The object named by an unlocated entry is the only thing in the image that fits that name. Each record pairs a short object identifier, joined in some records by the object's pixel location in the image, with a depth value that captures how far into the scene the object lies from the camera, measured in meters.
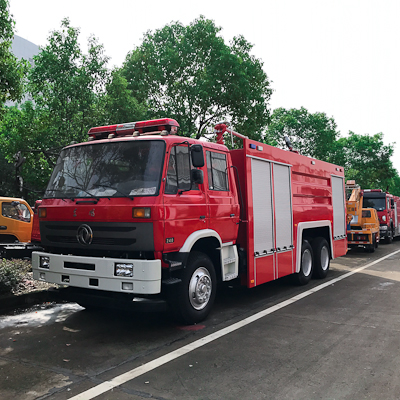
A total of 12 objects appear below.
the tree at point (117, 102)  16.91
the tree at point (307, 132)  38.50
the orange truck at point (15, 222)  12.98
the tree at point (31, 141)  13.34
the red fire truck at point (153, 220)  5.34
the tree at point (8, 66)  8.15
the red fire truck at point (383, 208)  20.50
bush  7.27
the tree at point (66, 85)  15.28
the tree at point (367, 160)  45.72
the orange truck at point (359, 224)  16.09
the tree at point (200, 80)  20.72
